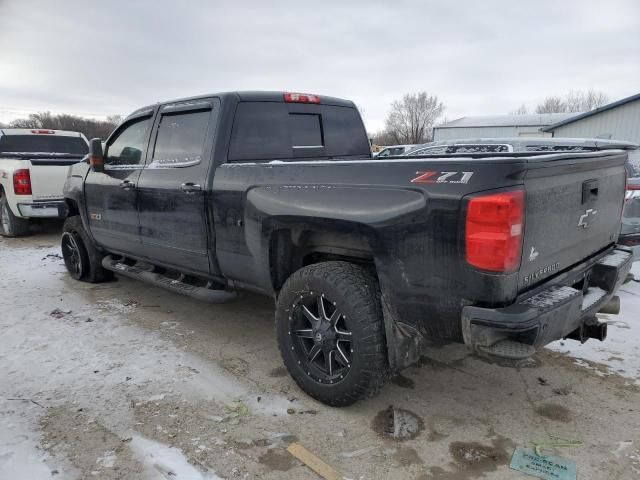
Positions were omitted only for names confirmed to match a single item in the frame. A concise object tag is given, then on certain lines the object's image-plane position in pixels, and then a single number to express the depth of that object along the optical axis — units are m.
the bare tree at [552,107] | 70.56
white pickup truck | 8.02
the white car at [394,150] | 15.44
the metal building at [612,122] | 22.47
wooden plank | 2.38
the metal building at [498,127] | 37.94
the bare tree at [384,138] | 61.90
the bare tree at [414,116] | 70.00
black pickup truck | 2.21
